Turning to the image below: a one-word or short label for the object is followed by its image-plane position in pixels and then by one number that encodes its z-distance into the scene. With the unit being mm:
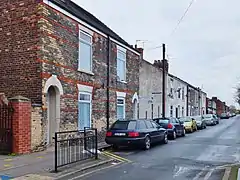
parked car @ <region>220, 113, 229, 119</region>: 63759
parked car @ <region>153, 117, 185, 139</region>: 16055
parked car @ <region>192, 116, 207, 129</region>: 26300
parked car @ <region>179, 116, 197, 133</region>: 21891
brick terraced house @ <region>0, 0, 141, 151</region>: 10404
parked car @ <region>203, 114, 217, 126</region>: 33333
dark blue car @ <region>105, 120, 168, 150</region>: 11165
